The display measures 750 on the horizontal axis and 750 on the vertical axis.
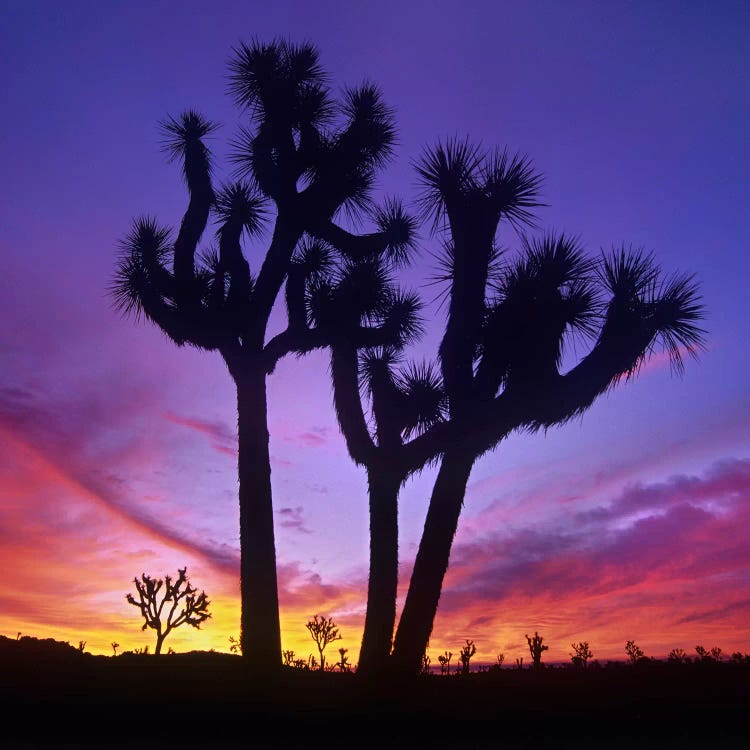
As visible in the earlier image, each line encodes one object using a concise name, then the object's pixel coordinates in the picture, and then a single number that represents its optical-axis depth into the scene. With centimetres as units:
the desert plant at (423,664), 920
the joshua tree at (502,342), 904
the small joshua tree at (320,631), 2242
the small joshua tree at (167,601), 1809
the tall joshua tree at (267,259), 1062
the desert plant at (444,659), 1995
